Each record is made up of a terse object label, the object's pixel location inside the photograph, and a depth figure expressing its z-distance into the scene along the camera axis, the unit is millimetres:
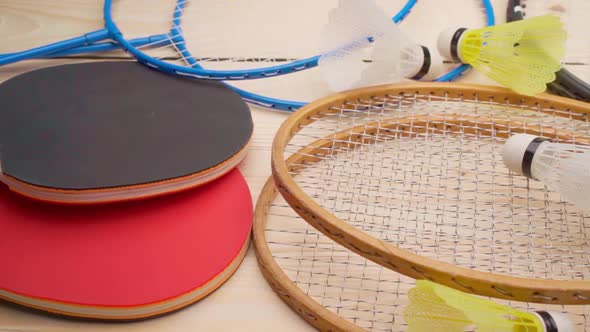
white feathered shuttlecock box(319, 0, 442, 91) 912
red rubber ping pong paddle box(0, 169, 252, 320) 728
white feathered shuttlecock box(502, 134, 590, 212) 746
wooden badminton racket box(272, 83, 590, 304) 777
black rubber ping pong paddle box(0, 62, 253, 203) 785
